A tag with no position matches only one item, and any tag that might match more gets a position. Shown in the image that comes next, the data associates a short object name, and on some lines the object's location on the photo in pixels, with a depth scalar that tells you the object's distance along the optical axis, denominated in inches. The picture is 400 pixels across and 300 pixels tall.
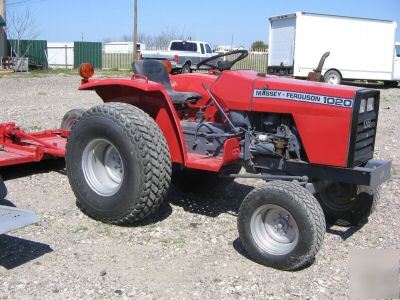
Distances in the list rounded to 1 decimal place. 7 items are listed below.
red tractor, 150.7
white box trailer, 796.0
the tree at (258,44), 2521.7
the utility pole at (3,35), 1134.5
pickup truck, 1007.0
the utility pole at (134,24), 1154.7
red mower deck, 223.0
